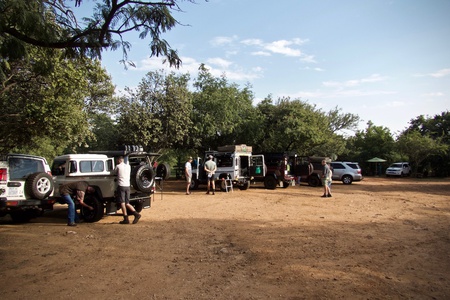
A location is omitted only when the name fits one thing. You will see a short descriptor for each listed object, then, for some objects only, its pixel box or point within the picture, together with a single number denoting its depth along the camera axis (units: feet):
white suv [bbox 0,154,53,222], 26.76
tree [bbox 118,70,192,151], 64.18
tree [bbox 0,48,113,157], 36.86
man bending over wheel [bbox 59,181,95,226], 28.04
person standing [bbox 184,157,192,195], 54.92
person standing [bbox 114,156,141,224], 28.32
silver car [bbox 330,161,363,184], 79.71
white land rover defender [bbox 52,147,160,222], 29.86
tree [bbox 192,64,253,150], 74.84
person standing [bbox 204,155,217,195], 54.39
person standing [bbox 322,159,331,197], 50.06
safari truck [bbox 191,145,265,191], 59.62
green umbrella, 132.80
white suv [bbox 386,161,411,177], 120.78
